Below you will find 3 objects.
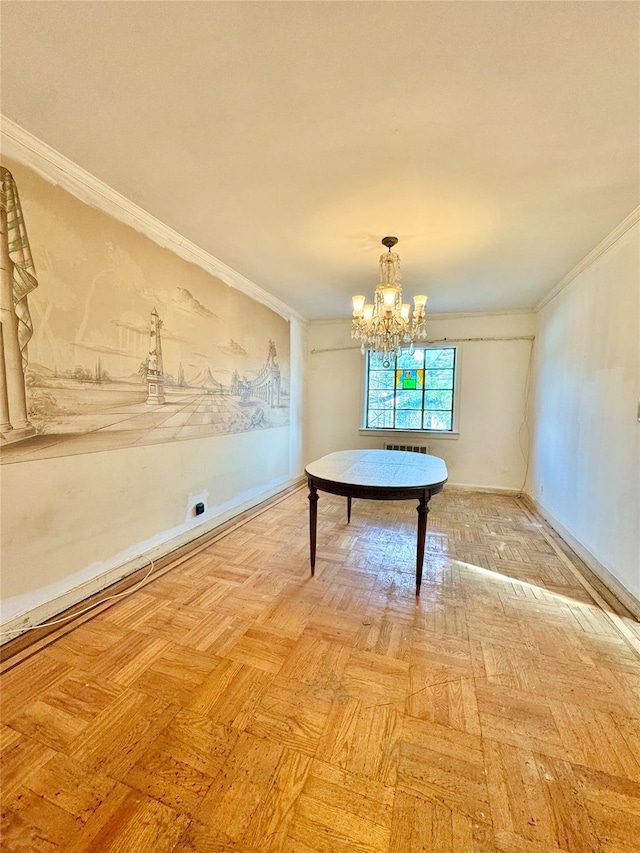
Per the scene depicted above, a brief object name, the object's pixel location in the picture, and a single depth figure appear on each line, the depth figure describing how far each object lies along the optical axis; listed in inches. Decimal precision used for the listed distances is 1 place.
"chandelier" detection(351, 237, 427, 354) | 98.0
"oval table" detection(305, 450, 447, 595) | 79.5
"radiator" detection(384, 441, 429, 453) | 188.5
